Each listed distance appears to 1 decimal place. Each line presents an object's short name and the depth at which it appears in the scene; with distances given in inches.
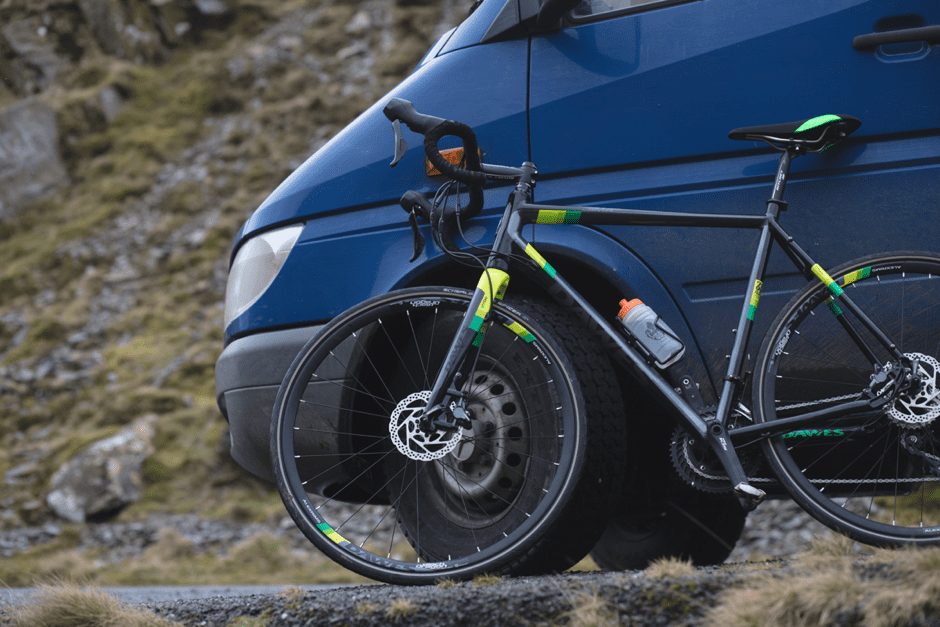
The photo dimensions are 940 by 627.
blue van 267.3
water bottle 261.4
